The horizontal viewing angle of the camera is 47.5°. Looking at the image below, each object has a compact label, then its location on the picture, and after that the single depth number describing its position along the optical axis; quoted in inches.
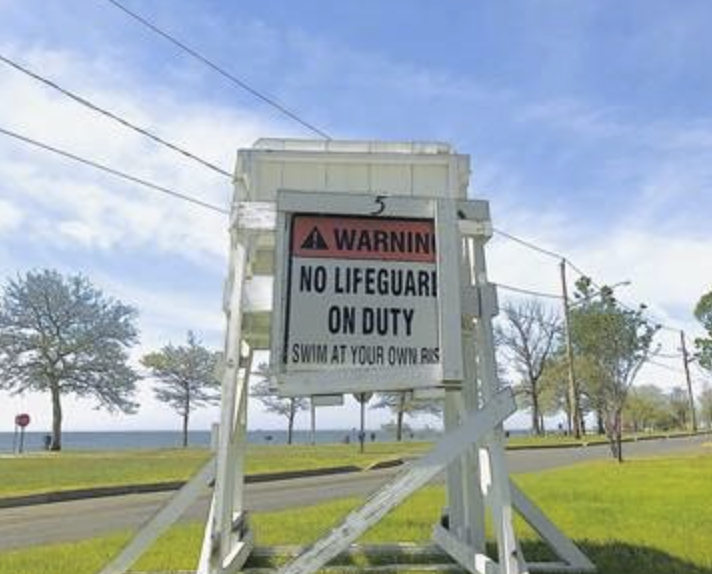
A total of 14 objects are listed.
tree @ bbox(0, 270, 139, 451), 1684.3
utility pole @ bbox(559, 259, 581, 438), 1263.5
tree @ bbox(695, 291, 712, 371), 1472.7
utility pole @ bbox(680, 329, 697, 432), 2577.8
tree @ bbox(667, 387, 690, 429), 3757.4
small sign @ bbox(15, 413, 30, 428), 1451.8
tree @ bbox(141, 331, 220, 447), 2303.2
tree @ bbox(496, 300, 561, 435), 2319.1
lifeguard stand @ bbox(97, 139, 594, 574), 161.9
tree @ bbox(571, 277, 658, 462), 1014.4
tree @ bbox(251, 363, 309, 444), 2368.1
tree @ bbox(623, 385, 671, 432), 2915.8
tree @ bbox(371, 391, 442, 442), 2288.4
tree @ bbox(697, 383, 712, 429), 3501.0
